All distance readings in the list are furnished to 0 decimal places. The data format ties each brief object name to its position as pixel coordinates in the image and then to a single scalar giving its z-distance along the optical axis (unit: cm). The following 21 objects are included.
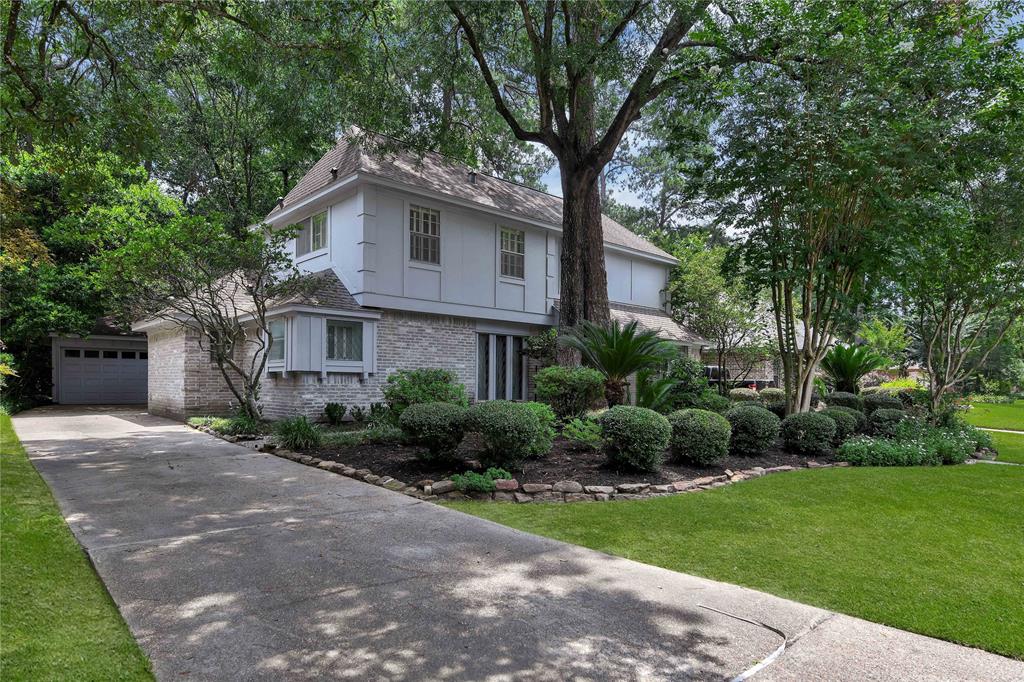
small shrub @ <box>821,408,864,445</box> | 984
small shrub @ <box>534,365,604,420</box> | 1056
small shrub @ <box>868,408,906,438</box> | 1051
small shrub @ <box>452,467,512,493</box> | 642
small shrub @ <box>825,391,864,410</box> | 1268
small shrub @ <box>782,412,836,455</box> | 922
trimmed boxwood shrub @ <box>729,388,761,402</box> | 1631
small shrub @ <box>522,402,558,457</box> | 782
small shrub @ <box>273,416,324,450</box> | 929
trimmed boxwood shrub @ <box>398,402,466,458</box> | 714
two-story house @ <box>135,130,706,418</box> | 1284
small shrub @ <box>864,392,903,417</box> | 1249
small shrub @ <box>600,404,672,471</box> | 705
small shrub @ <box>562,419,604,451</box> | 836
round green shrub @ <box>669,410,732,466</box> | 771
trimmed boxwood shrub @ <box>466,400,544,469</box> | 688
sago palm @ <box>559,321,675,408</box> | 1076
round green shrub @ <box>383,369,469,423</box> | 1134
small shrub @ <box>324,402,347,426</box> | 1218
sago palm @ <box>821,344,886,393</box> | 1452
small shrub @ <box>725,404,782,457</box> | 867
